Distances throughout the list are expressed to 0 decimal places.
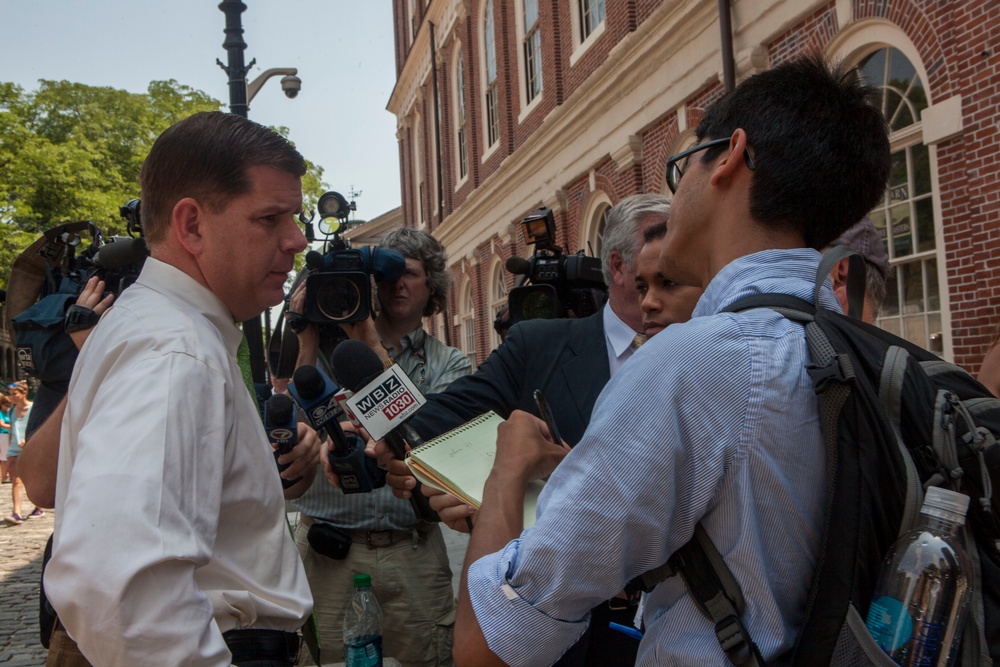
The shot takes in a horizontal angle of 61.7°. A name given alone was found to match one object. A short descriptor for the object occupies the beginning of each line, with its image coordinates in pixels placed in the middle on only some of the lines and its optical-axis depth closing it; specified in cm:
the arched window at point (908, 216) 705
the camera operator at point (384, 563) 337
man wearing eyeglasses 117
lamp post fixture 762
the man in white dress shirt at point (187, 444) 126
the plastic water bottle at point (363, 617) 291
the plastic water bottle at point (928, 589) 108
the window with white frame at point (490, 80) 2039
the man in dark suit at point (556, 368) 250
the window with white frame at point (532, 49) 1689
